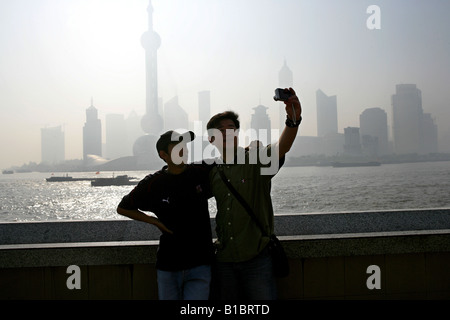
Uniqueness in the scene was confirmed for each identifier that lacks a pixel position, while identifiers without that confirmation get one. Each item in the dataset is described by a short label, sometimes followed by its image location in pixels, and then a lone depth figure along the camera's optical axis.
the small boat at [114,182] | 120.19
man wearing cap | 2.88
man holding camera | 2.82
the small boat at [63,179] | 153.73
